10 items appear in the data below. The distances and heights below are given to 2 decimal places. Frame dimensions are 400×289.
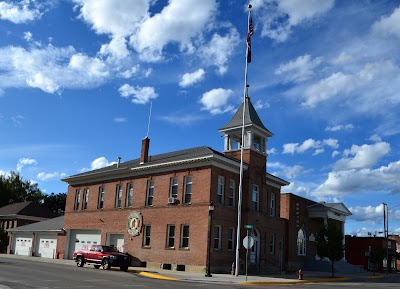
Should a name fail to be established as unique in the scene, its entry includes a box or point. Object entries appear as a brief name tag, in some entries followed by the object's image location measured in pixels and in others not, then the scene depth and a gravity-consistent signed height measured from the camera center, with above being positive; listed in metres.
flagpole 31.14 -0.01
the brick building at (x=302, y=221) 49.22 +2.01
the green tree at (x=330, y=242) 39.59 -0.23
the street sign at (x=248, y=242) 28.78 -0.42
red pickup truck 32.34 -2.22
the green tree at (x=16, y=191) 84.69 +6.32
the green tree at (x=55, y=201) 96.62 +5.10
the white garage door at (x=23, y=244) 54.19 -2.63
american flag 33.56 +14.89
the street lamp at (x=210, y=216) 29.61 +1.17
